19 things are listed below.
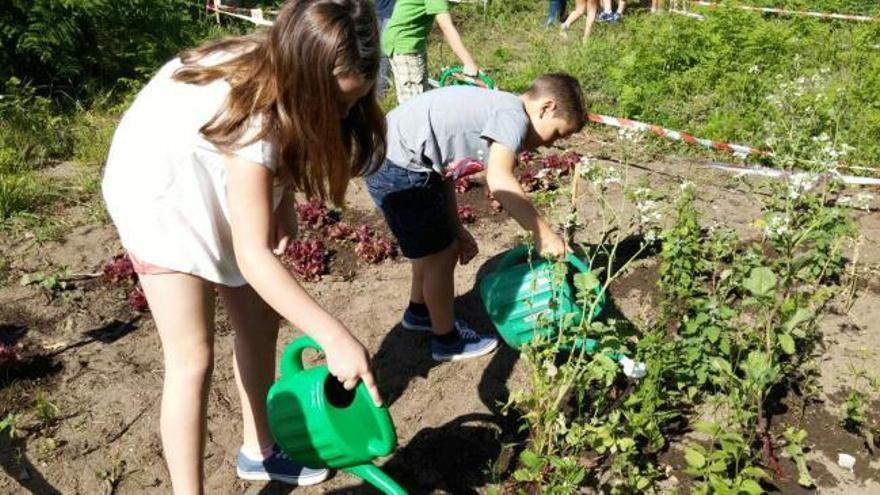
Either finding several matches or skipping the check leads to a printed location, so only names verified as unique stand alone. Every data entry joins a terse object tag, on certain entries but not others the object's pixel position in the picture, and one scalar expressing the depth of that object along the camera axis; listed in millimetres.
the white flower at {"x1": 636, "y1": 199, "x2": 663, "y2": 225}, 2762
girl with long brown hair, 1737
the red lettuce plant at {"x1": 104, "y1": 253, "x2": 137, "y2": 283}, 3977
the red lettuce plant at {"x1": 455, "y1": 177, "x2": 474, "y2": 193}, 4949
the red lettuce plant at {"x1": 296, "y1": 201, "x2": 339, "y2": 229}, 4555
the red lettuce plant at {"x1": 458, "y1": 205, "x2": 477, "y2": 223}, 4555
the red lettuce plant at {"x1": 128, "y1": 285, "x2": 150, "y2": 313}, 3754
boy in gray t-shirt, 2760
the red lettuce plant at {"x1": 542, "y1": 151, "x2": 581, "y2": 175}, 5121
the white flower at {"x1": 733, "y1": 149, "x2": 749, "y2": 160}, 5117
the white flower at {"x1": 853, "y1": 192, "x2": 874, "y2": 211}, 3574
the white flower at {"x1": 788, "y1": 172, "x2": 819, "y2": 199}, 3359
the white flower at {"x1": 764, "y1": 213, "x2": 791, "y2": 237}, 2903
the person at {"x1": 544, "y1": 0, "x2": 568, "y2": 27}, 9438
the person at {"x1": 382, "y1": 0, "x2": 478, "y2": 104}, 4965
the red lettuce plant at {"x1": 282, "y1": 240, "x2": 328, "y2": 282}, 4059
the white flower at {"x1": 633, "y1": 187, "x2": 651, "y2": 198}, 3090
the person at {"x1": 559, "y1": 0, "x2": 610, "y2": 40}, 8711
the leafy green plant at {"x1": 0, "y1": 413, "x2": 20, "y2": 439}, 2863
